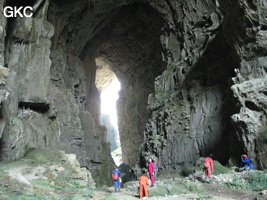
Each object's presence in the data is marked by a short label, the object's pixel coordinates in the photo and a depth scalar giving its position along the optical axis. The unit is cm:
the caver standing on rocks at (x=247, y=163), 1298
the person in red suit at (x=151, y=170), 1147
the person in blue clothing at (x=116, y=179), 1140
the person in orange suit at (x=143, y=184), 942
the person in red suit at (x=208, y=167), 1183
